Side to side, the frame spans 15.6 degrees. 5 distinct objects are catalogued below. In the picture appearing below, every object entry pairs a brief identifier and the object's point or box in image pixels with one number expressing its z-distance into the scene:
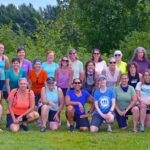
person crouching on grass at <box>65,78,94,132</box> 11.47
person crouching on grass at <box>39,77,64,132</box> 11.50
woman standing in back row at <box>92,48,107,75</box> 12.35
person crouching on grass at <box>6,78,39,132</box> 11.27
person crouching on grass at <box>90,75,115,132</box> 11.34
